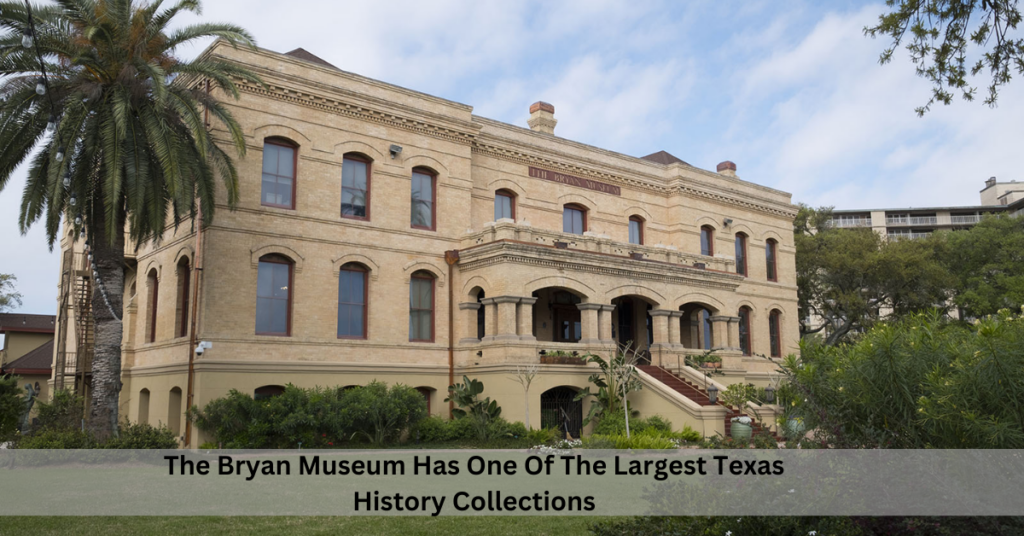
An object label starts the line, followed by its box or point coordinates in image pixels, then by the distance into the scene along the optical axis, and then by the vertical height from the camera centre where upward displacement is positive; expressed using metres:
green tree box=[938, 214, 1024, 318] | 44.38 +7.17
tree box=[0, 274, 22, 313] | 55.50 +6.63
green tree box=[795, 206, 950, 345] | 41.09 +5.62
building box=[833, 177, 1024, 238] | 98.12 +21.33
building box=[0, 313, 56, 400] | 41.72 +3.04
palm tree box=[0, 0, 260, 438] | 18.17 +6.10
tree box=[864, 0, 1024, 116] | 10.81 +4.69
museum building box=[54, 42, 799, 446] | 22.33 +3.59
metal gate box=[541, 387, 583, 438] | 24.86 -0.81
